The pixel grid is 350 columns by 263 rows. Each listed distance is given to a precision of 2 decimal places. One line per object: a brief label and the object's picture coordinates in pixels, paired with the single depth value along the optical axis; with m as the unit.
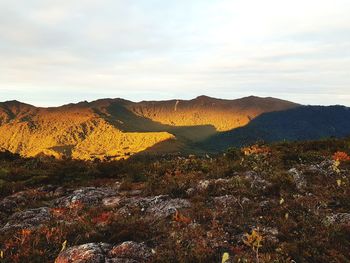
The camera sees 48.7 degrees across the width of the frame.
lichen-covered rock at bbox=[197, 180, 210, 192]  14.75
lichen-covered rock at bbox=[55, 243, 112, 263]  9.25
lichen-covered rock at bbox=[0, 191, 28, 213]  14.21
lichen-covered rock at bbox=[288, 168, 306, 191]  14.51
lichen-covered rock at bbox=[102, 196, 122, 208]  13.88
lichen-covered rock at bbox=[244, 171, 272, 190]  14.57
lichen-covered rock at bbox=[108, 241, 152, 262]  9.60
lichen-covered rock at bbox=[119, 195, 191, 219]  12.60
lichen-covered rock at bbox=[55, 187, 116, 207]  14.62
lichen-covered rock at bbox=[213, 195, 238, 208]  12.95
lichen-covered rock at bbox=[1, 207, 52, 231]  12.09
